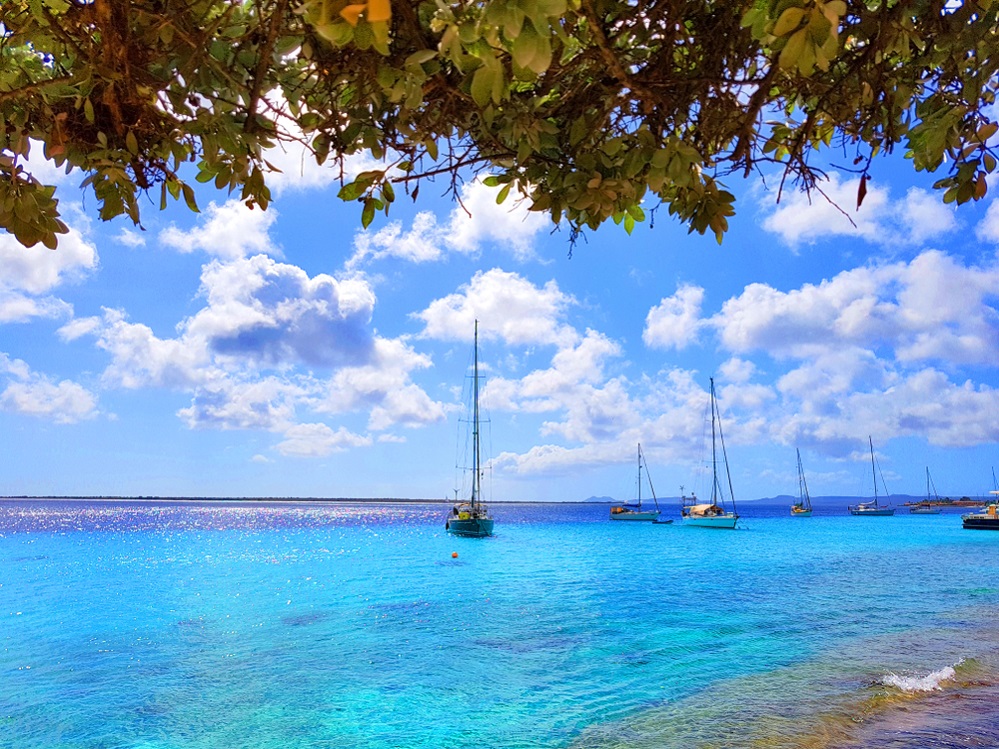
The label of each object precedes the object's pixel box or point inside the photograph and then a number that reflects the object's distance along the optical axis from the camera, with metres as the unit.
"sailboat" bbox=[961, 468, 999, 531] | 50.31
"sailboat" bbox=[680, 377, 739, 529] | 60.59
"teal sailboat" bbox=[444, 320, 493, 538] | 48.94
